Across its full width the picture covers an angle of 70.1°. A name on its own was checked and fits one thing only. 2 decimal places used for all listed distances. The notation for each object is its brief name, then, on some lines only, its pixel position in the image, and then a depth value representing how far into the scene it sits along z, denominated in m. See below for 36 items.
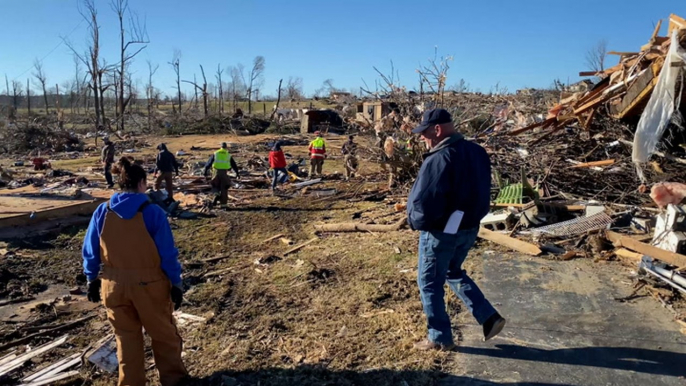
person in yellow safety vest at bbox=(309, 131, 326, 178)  16.91
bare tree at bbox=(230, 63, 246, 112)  68.72
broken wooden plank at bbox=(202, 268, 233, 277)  7.33
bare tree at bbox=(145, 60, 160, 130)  40.25
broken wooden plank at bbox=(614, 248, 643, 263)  5.45
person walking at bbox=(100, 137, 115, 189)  16.02
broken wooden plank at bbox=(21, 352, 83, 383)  4.47
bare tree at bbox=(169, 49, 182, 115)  53.41
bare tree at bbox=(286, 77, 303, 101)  65.86
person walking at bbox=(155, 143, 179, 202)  13.11
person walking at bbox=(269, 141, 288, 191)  14.50
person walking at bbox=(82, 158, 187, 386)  3.37
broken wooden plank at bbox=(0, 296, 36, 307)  6.62
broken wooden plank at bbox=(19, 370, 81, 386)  4.35
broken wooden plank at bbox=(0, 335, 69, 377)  4.68
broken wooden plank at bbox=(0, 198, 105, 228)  10.25
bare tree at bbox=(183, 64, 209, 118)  40.53
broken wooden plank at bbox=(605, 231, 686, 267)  4.91
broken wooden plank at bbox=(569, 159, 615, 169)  8.23
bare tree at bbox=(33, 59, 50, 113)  61.45
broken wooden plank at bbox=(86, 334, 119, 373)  4.40
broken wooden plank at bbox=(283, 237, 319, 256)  8.03
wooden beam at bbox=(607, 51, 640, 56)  8.30
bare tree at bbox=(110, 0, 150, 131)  40.12
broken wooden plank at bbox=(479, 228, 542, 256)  6.25
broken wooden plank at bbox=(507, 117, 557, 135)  9.89
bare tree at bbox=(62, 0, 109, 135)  38.97
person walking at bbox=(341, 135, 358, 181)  15.20
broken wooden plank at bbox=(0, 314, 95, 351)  5.21
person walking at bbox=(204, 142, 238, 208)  12.73
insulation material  5.53
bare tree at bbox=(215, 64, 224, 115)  49.62
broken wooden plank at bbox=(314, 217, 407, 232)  8.35
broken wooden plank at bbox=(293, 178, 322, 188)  15.38
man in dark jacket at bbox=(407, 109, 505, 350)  3.46
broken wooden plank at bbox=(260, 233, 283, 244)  9.23
